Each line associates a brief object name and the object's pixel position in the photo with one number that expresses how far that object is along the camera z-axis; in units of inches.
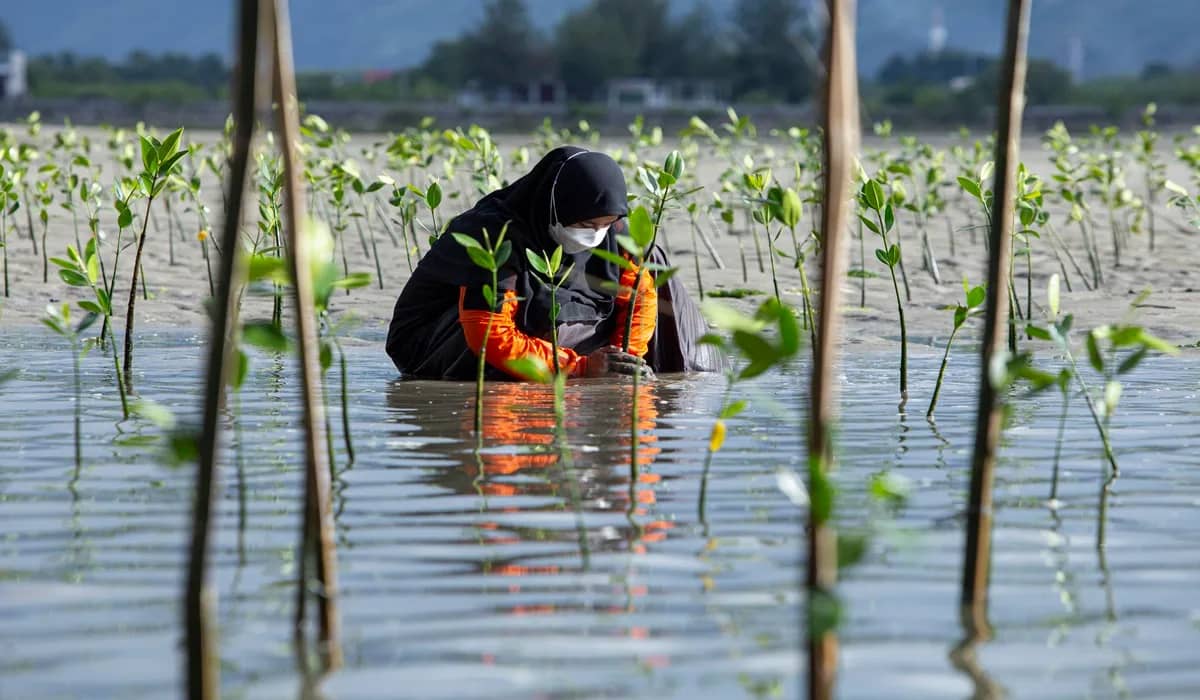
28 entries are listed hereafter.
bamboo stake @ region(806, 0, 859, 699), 164.9
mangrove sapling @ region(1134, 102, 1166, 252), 805.2
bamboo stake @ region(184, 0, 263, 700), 166.1
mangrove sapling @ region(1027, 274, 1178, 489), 217.5
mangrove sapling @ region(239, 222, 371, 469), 192.2
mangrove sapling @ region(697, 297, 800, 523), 180.9
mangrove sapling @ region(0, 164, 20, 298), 570.9
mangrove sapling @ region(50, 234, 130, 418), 326.6
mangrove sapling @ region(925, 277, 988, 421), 357.4
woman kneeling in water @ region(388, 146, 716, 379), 433.1
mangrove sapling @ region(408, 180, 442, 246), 447.8
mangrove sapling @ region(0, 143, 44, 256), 692.7
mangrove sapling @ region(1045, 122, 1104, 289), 683.4
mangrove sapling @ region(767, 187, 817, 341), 268.7
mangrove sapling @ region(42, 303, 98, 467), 278.1
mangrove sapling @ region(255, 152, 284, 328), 459.8
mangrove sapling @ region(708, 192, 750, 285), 709.9
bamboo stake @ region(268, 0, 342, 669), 185.5
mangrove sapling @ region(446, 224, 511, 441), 306.4
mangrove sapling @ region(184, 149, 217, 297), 594.2
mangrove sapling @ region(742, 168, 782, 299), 435.5
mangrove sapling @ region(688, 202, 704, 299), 656.4
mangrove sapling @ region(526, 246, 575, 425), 355.9
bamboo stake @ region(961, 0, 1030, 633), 196.7
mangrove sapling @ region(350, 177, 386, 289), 501.0
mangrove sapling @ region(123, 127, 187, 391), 378.3
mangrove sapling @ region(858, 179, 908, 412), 403.2
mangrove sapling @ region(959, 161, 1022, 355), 386.9
